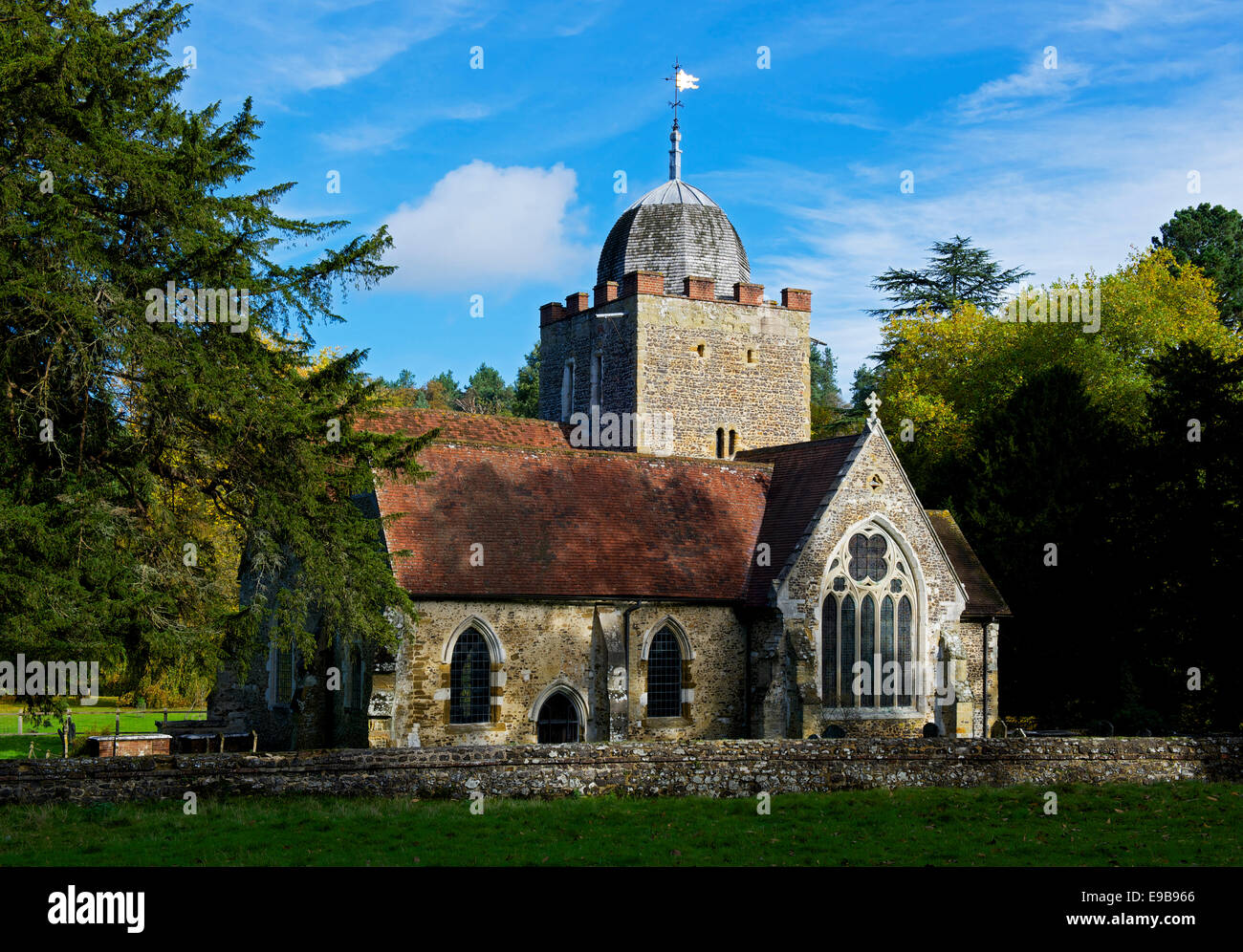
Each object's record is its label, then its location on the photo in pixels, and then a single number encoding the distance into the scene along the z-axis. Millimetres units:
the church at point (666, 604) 24188
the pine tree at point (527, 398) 68194
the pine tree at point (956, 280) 55938
